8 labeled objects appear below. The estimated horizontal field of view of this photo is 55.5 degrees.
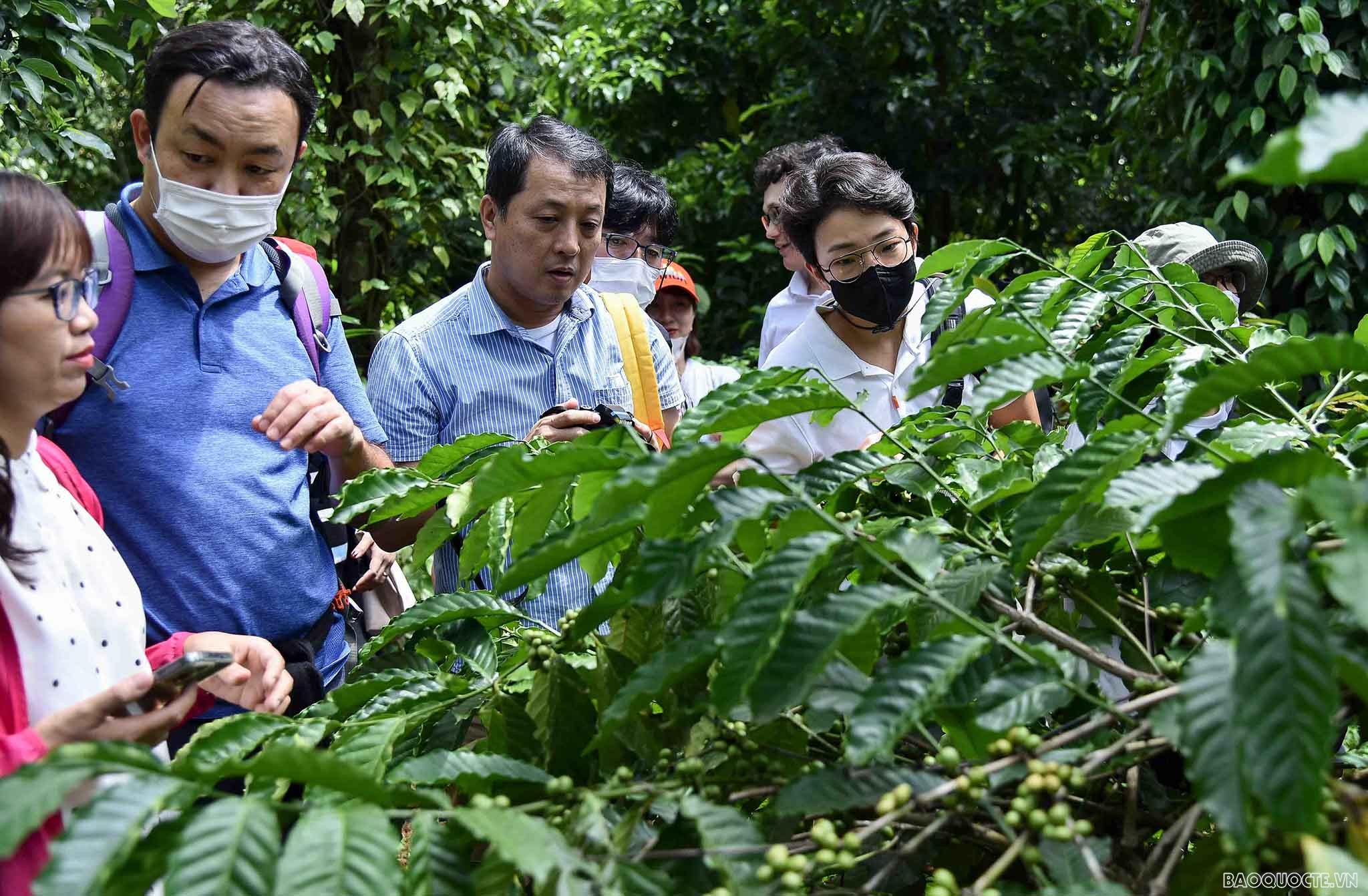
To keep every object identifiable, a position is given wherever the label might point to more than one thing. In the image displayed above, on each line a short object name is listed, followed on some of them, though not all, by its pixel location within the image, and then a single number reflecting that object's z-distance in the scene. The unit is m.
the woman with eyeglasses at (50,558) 1.59
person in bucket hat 3.92
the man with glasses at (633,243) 4.97
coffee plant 0.96
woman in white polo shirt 3.52
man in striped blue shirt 3.24
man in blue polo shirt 2.46
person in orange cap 5.37
